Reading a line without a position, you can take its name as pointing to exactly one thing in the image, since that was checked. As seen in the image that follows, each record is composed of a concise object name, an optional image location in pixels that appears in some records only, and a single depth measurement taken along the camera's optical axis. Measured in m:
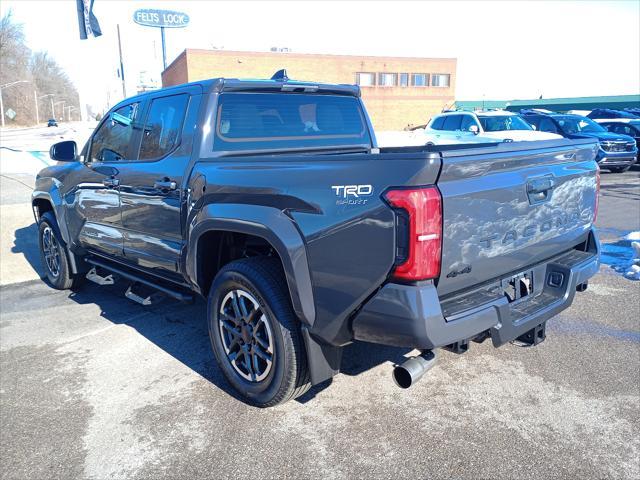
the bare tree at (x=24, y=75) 88.25
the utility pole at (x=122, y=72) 23.80
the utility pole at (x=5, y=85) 82.06
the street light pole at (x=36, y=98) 101.52
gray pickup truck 2.52
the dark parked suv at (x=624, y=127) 18.66
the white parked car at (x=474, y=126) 15.23
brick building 48.75
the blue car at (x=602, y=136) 17.02
